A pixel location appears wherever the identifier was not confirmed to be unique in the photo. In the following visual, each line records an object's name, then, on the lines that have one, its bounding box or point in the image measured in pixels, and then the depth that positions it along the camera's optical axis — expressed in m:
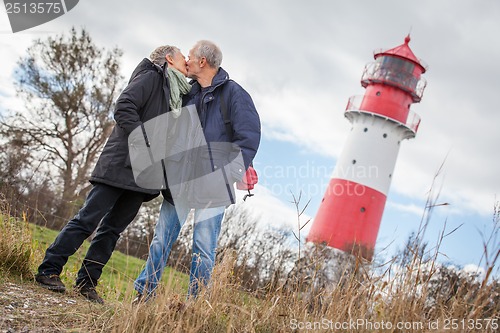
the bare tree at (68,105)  18.02
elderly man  3.54
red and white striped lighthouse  17.03
